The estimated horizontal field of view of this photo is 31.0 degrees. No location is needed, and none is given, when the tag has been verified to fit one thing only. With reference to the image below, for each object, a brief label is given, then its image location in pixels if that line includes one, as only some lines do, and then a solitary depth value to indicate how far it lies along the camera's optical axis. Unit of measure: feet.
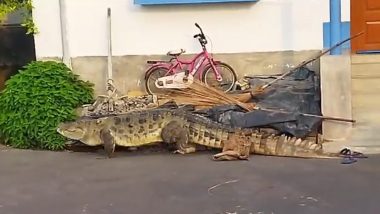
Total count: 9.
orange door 29.30
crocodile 25.59
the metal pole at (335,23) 27.76
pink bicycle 29.66
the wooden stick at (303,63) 27.63
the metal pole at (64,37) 30.27
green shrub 27.63
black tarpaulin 26.48
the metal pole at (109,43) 30.19
